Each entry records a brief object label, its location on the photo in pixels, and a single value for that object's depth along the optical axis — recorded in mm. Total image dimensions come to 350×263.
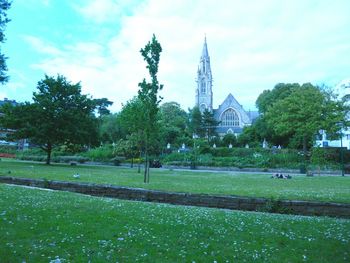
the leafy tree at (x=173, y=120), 64562
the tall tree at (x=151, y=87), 17797
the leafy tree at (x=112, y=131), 66244
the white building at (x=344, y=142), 63916
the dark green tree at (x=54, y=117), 34219
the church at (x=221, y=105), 108250
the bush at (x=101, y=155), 49156
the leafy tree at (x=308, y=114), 43156
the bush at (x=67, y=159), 47722
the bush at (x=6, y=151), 64438
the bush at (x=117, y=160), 45625
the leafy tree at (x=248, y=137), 68600
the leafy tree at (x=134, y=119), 20188
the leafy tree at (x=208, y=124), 85900
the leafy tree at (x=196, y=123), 83625
